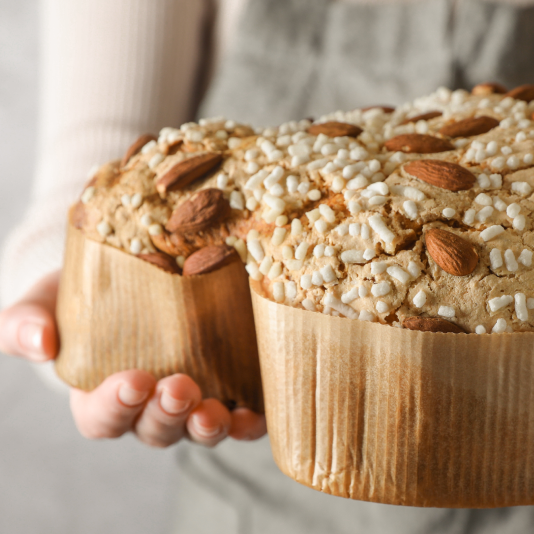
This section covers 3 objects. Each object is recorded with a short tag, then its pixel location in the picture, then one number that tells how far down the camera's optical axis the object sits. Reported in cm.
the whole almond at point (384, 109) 62
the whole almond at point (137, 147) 61
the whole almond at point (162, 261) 58
